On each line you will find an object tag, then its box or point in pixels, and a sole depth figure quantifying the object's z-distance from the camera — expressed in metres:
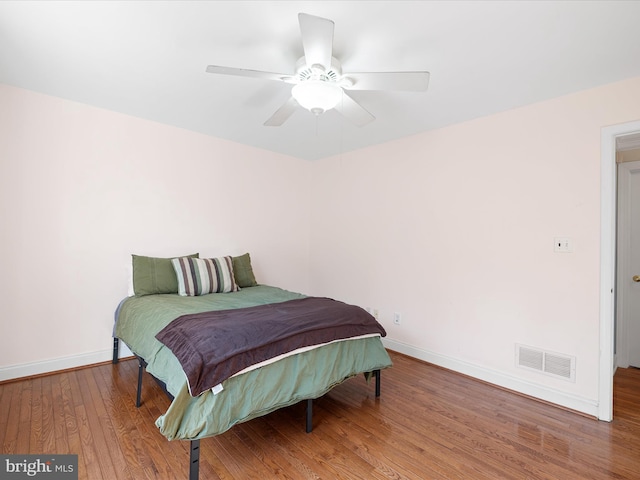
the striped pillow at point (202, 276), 2.93
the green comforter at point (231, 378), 1.53
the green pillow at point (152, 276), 2.83
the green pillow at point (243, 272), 3.41
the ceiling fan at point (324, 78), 1.59
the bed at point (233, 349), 1.55
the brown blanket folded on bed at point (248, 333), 1.58
